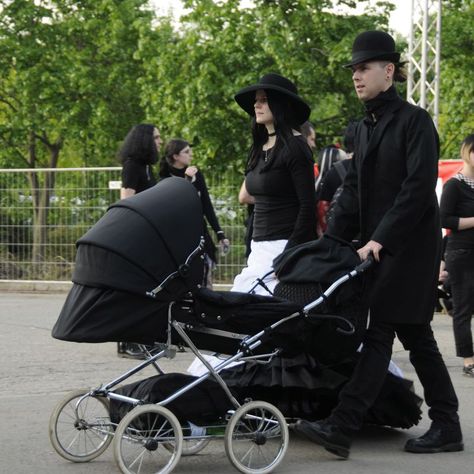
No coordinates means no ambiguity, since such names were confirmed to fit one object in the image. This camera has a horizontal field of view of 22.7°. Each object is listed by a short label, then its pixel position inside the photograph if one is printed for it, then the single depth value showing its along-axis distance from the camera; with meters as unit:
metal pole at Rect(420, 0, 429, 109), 18.59
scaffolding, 18.67
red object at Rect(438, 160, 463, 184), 14.10
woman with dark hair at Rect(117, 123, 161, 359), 9.46
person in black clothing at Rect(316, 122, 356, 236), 8.70
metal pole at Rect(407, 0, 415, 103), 19.17
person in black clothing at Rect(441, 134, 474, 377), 8.76
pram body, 5.12
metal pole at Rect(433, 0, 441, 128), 18.77
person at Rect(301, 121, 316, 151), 8.99
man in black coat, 5.73
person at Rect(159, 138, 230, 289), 10.21
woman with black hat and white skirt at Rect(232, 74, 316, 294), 6.62
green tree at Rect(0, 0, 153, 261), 28.72
